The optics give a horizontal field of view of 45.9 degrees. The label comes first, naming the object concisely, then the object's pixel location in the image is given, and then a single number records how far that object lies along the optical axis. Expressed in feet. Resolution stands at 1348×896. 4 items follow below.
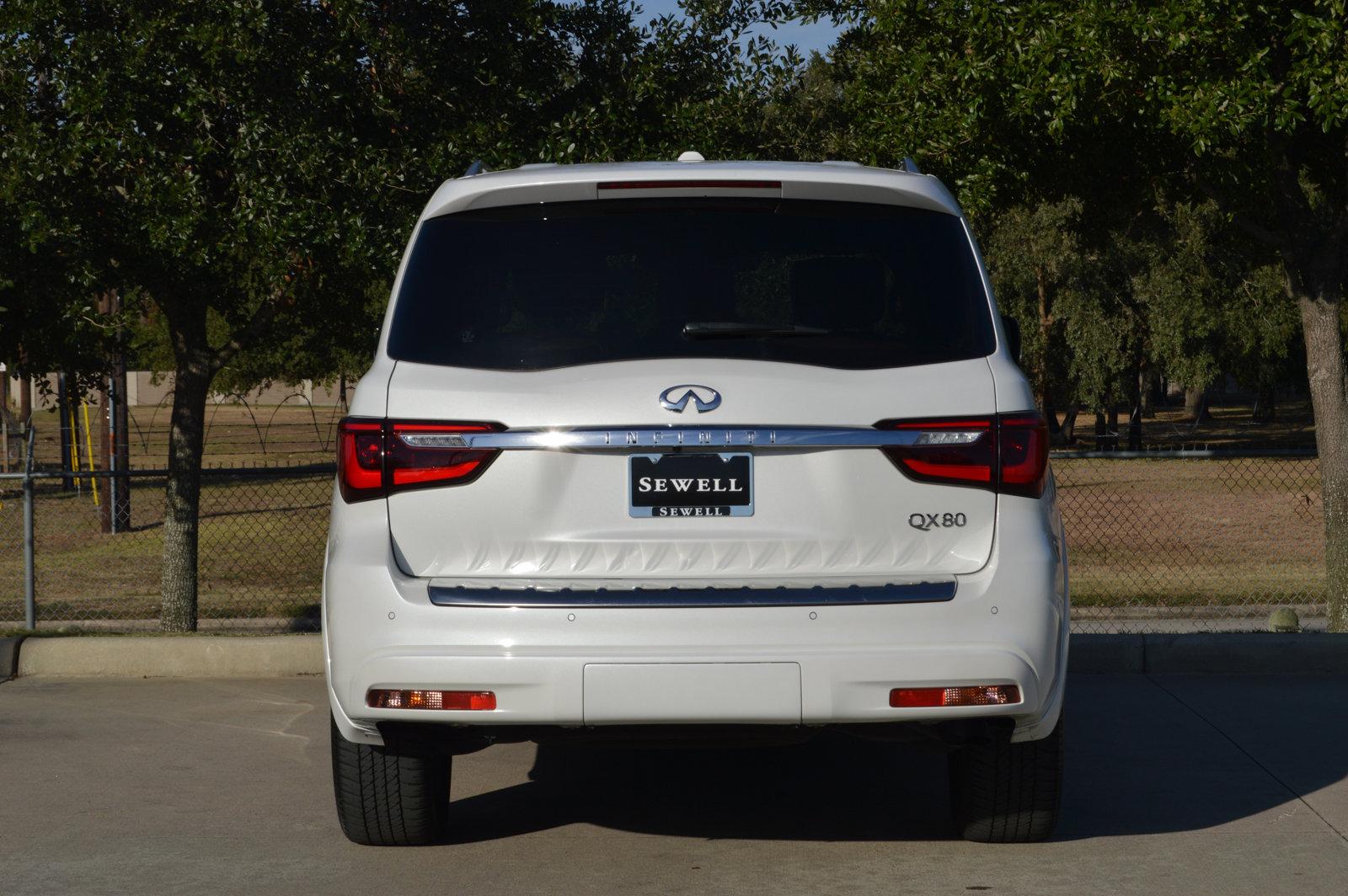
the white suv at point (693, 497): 14.52
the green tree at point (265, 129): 30.66
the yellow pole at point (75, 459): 88.40
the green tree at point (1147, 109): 29.96
